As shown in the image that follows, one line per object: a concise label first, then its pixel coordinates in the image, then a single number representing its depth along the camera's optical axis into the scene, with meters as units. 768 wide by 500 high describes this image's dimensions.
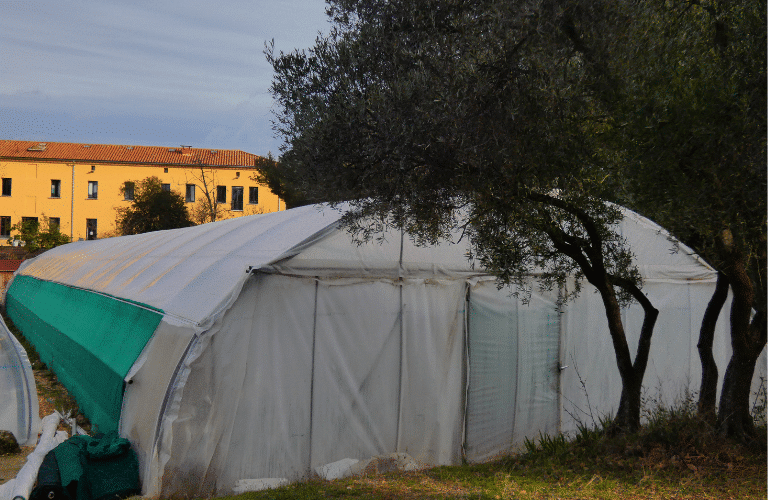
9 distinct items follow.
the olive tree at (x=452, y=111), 5.07
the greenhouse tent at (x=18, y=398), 8.86
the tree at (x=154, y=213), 38.34
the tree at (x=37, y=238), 36.16
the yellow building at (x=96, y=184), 46.06
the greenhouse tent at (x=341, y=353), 6.77
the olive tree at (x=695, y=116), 4.79
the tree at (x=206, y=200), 42.66
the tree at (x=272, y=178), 32.03
